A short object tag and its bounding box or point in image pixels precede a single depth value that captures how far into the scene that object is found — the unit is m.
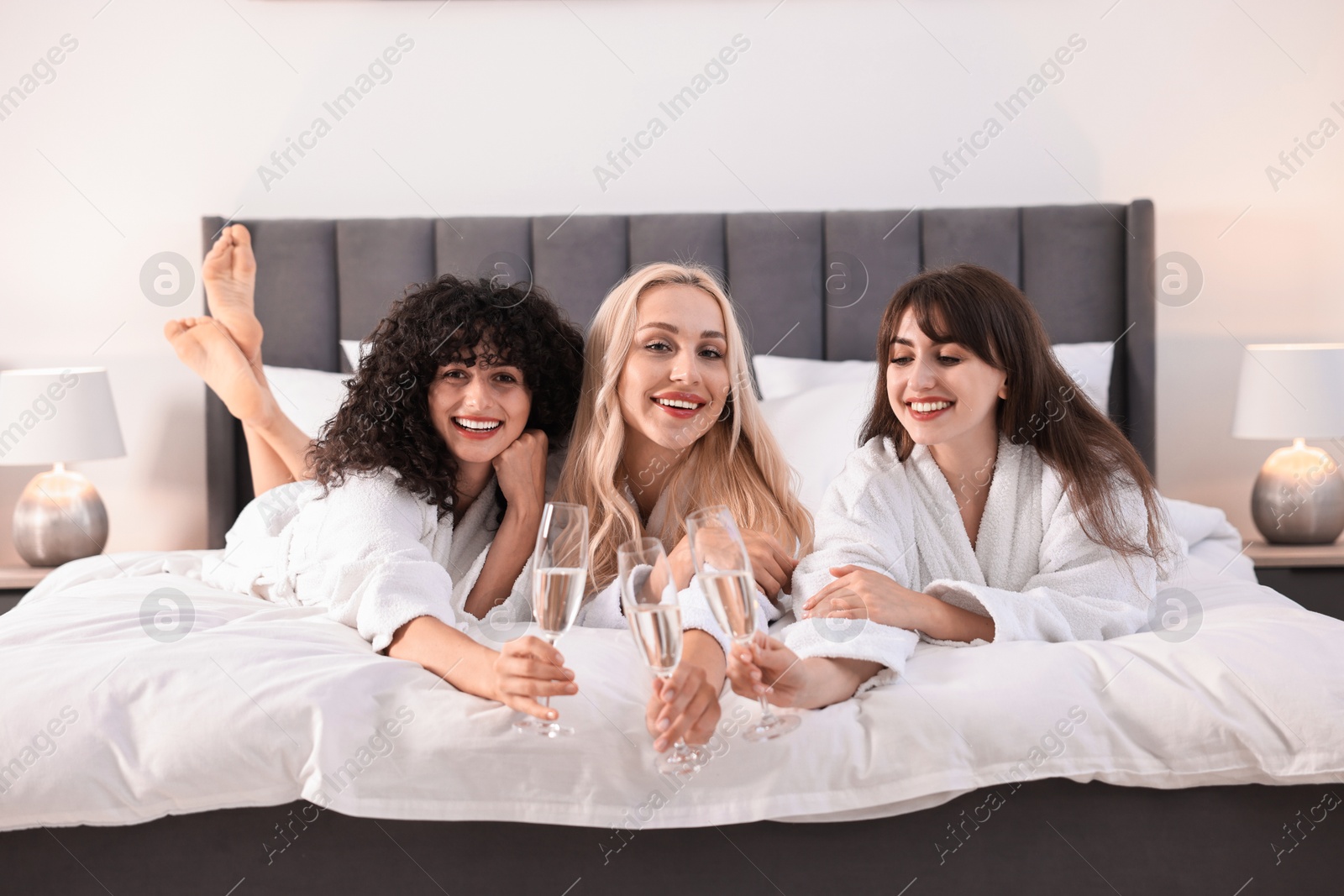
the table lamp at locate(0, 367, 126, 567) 2.54
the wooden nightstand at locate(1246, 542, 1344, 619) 2.35
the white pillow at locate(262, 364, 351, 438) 2.52
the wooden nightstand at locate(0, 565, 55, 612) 2.37
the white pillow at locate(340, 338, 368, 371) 2.69
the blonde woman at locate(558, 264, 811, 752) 1.71
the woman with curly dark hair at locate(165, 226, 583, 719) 1.52
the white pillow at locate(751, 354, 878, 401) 2.55
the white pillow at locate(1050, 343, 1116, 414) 2.53
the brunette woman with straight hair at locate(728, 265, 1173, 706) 1.41
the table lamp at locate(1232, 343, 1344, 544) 2.50
